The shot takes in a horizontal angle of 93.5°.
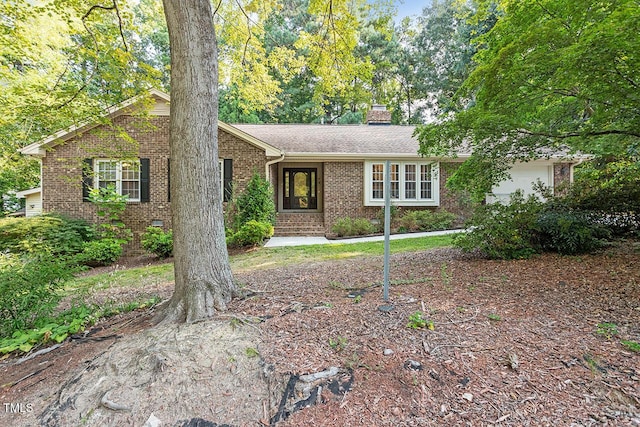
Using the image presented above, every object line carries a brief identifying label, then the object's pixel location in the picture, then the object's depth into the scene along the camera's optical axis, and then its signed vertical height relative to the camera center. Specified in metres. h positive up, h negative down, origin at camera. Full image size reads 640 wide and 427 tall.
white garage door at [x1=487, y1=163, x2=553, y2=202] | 11.91 +1.41
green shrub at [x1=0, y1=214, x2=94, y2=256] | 7.99 -0.52
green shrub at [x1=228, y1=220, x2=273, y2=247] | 8.77 -0.65
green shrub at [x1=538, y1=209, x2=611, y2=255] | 4.96 -0.36
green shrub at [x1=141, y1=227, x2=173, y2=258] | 8.74 -0.91
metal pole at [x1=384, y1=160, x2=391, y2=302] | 3.18 -0.13
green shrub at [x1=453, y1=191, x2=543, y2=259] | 5.06 -0.34
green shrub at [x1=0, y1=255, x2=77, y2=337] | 3.26 -0.89
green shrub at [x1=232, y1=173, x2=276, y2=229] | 9.82 +0.28
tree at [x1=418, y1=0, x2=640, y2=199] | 3.04 +1.56
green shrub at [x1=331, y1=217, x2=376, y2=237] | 10.71 -0.56
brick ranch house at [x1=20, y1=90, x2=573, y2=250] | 9.90 +1.51
